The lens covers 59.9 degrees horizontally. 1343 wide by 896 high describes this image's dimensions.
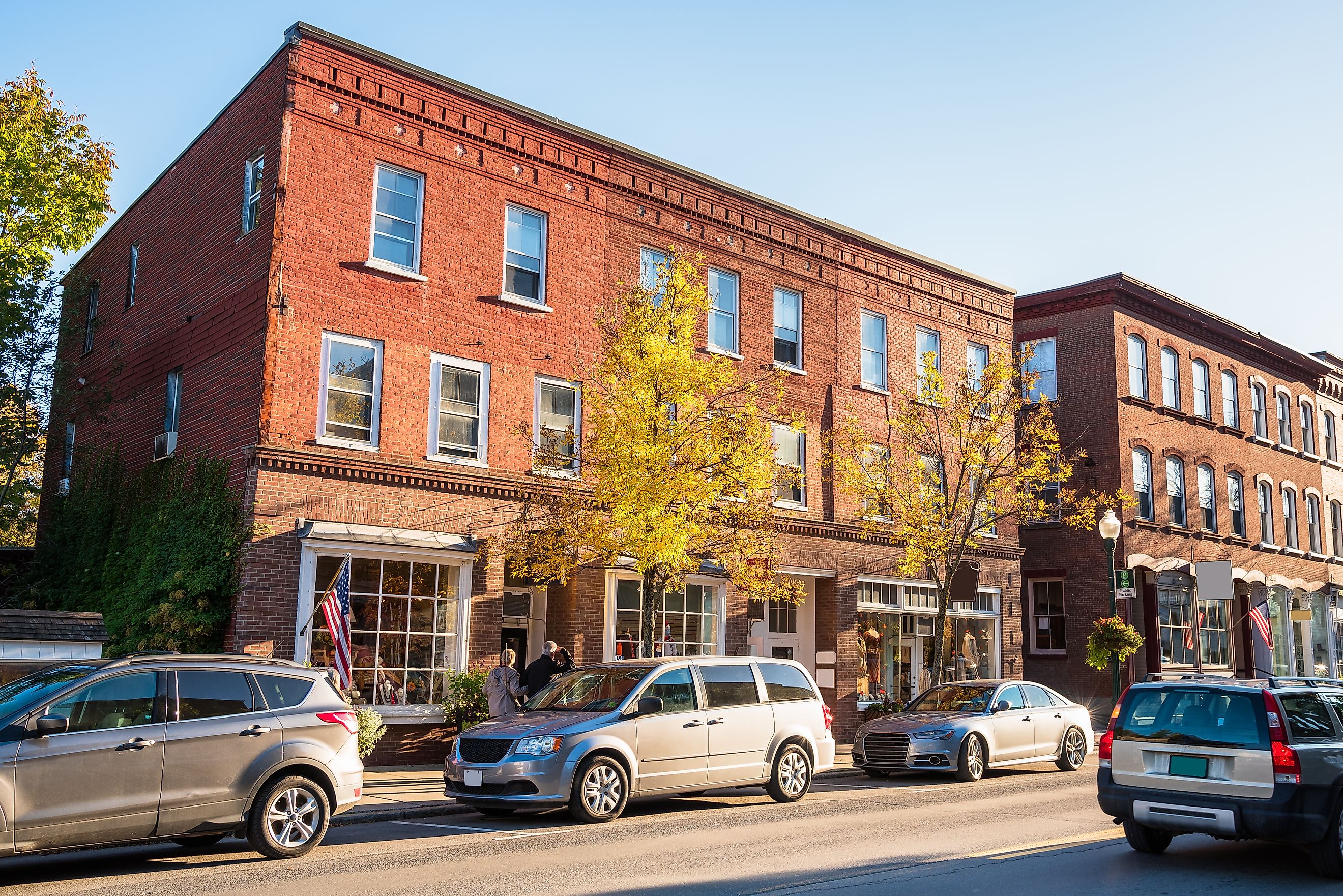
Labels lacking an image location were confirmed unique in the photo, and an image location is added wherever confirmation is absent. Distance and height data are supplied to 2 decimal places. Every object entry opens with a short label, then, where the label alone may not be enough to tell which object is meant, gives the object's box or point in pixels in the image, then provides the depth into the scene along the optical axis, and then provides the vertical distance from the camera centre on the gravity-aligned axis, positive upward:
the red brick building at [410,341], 17.41 +4.68
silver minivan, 12.37 -1.29
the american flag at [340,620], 14.74 -0.01
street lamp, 22.48 +1.95
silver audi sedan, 17.34 -1.55
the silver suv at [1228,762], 9.02 -1.01
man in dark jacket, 16.89 -0.71
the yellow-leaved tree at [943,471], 21.61 +3.09
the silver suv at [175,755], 8.83 -1.13
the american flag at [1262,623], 22.91 +0.28
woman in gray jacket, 16.34 -0.94
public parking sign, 22.55 +0.93
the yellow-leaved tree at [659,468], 16.66 +2.30
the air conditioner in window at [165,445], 19.45 +2.83
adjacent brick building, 31.77 +4.44
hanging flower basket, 23.97 -0.09
